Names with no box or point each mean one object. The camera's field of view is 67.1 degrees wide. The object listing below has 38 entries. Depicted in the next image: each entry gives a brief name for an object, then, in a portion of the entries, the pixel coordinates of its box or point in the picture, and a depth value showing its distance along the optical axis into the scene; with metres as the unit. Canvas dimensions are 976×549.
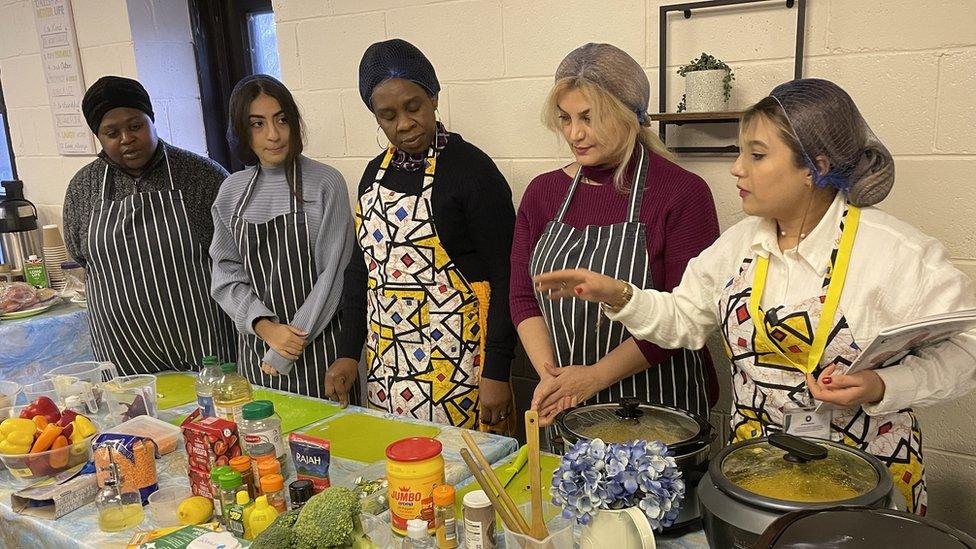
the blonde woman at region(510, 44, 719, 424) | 1.62
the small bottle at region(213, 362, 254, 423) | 1.66
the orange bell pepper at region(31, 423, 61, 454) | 1.52
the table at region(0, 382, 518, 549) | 1.32
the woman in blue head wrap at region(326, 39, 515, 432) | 1.94
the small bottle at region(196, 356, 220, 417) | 1.75
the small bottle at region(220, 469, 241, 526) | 1.27
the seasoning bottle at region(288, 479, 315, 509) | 1.24
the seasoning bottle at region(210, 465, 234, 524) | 1.30
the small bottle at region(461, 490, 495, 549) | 1.11
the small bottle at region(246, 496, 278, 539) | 1.21
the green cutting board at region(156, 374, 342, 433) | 1.81
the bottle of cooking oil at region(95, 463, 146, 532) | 1.33
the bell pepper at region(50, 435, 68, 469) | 1.53
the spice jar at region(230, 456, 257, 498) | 1.32
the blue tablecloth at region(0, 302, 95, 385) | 2.88
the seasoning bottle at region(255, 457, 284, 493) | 1.29
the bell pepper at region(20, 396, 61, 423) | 1.62
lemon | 1.32
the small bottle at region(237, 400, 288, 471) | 1.41
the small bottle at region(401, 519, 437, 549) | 1.08
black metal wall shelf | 1.80
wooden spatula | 1.04
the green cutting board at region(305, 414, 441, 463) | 1.58
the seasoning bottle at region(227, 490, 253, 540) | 1.23
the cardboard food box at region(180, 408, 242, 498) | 1.38
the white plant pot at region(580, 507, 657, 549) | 0.95
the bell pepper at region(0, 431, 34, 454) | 1.52
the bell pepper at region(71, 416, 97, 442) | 1.58
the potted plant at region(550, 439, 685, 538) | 0.96
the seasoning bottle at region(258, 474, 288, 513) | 1.26
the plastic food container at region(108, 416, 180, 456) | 1.61
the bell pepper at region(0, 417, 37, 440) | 1.55
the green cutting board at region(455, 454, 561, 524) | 1.32
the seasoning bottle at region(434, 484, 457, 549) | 1.15
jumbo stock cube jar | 1.18
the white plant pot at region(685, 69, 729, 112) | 1.84
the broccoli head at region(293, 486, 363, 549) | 1.07
